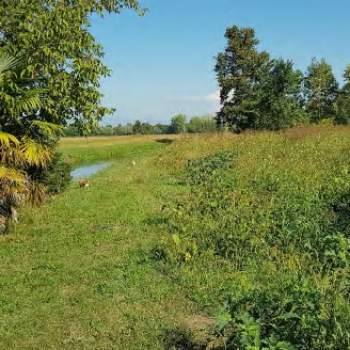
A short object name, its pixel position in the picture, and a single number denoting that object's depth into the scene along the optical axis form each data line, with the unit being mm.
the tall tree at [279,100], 38562
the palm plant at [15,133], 9305
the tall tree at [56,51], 10320
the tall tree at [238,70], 49906
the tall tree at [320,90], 50906
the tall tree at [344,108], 44844
